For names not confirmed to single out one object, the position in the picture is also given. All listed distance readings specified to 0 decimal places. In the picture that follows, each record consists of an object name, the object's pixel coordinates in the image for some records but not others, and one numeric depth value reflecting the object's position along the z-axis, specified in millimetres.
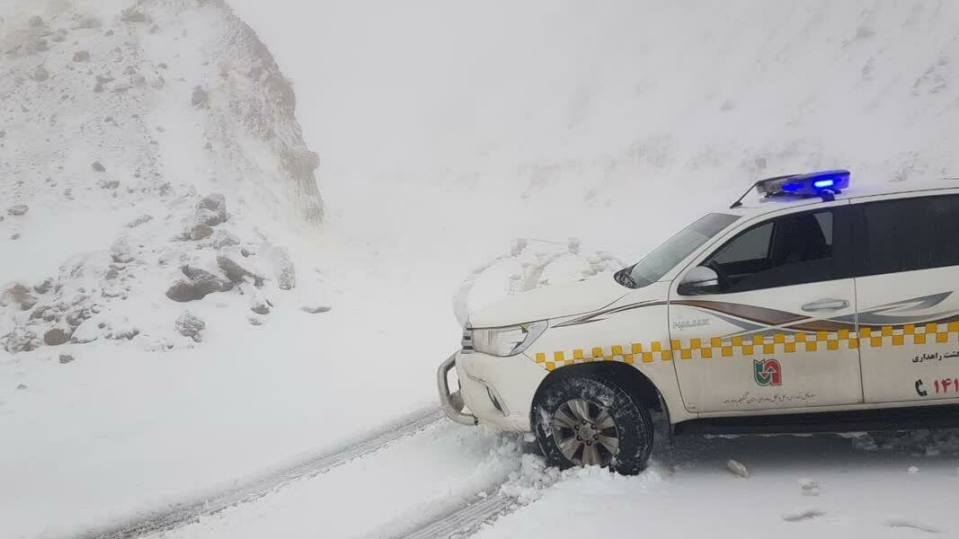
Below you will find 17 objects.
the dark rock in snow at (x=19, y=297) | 10250
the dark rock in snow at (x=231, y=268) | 12008
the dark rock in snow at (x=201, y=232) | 13008
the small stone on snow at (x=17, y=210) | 12602
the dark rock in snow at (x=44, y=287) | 10594
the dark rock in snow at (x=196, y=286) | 11000
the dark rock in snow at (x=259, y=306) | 11516
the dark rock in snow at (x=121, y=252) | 11633
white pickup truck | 3641
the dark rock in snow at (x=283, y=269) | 13109
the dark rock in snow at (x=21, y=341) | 9195
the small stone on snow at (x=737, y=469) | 4027
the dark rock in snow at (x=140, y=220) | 13148
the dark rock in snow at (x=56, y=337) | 9453
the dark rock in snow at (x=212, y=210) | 13648
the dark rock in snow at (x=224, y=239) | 12844
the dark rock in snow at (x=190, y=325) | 10047
